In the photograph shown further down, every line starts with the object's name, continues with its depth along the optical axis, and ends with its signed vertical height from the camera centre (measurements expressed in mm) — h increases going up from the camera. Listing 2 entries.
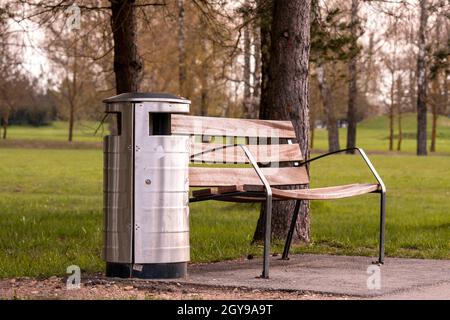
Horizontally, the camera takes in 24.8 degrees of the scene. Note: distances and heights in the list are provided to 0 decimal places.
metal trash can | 6676 -627
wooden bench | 6996 -519
